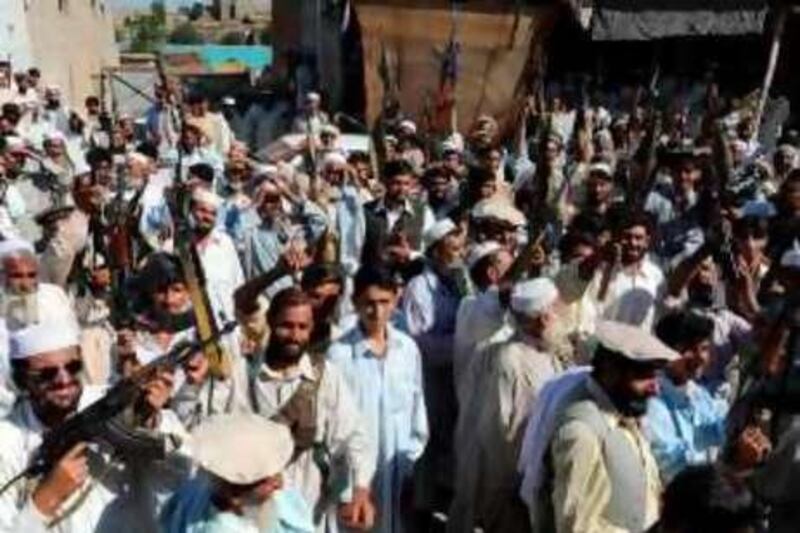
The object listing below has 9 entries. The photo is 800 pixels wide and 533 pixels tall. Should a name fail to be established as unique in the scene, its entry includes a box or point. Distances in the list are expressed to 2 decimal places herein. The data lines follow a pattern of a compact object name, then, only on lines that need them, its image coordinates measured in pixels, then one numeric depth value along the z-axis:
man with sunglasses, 3.50
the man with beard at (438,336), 6.34
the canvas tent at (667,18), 19.02
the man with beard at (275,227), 7.99
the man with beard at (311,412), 4.46
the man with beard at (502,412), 5.18
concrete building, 23.59
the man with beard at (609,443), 3.78
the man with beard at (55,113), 15.49
